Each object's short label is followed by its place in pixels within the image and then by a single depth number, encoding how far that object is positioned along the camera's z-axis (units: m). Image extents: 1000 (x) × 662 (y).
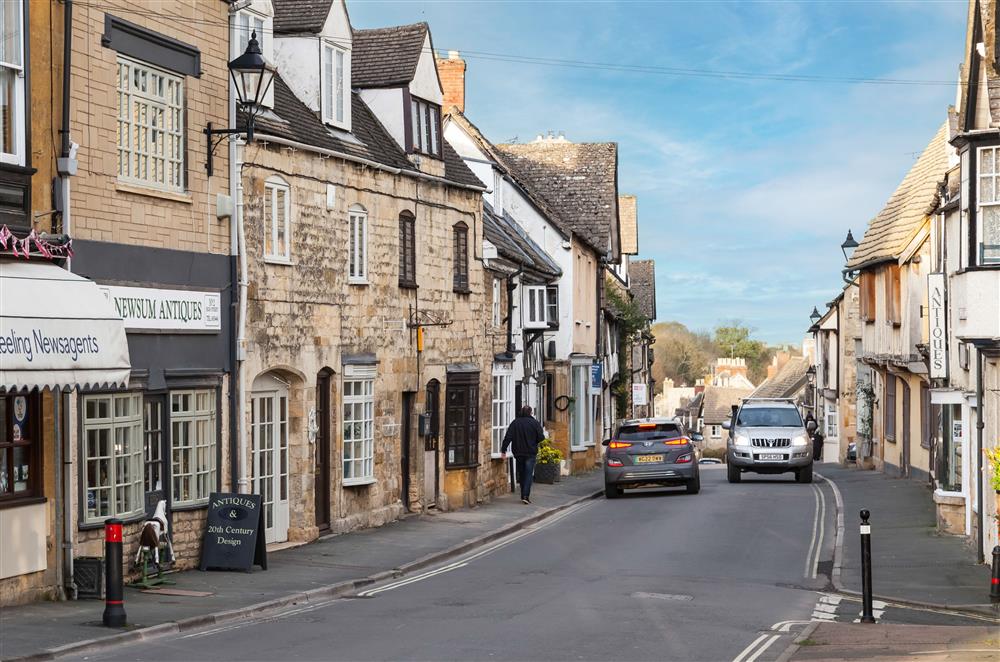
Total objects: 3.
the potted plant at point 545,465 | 36.25
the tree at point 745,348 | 137.12
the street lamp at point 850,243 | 39.25
